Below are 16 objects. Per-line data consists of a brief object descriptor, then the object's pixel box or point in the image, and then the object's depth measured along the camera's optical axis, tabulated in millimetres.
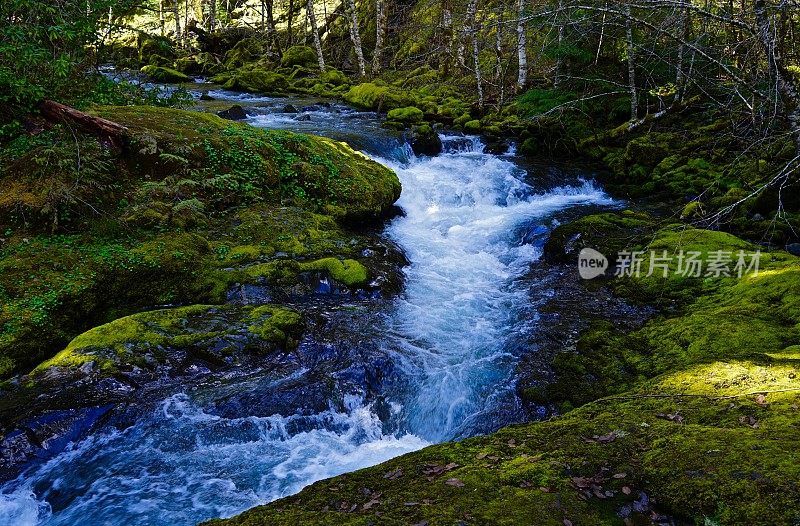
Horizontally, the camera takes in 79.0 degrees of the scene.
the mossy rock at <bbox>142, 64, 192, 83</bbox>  28266
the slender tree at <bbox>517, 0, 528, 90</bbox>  20328
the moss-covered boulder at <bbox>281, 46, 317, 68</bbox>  33812
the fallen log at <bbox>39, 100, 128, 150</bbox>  8758
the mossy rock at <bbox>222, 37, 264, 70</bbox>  34566
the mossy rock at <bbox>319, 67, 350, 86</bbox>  29188
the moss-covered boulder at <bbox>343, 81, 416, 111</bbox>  22281
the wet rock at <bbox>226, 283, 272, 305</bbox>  7773
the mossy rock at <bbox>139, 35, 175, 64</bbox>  34625
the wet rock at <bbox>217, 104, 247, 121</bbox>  17969
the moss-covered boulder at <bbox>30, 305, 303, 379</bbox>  5965
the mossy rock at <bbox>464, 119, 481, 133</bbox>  19500
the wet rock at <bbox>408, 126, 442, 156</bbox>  16688
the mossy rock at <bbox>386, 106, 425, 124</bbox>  19797
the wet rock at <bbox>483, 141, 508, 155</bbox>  17766
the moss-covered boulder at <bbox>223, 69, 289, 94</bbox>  26859
